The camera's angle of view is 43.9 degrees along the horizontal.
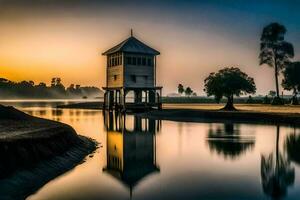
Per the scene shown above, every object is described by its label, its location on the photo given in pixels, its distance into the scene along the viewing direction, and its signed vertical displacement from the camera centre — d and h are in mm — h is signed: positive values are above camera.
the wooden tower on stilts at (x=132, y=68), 55250 +4455
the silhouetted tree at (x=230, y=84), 57750 +1997
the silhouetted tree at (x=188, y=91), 198125 +3232
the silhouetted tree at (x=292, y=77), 78812 +4259
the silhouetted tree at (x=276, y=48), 78812 +10451
